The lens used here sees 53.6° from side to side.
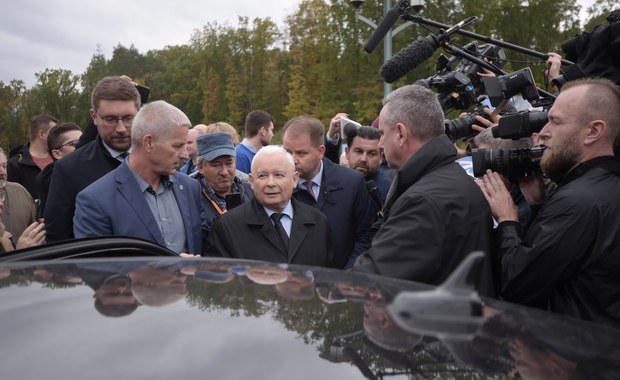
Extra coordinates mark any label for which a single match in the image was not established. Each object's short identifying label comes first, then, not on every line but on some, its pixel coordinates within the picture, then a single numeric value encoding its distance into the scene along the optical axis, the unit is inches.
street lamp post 509.3
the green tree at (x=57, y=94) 1782.7
